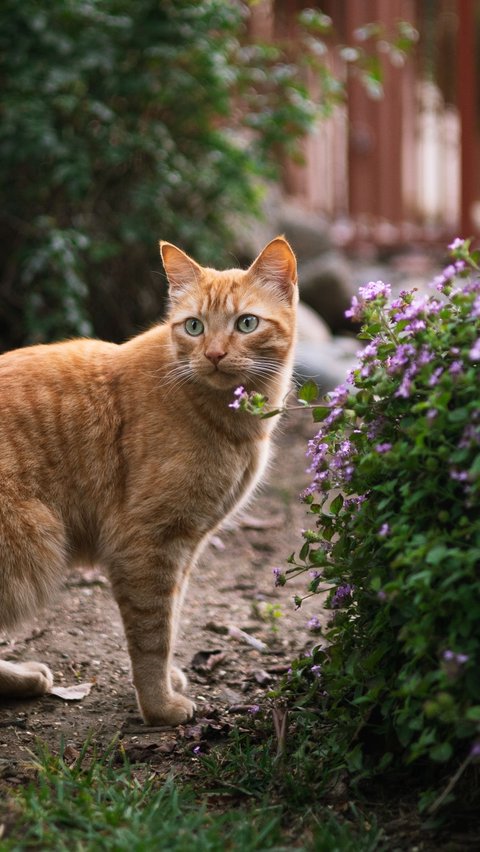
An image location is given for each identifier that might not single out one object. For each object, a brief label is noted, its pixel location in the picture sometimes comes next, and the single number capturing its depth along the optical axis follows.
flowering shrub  2.20
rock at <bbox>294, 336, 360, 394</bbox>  6.30
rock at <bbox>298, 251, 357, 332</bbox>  8.26
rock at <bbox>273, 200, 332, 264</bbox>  8.80
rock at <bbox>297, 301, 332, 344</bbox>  7.05
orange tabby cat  3.10
